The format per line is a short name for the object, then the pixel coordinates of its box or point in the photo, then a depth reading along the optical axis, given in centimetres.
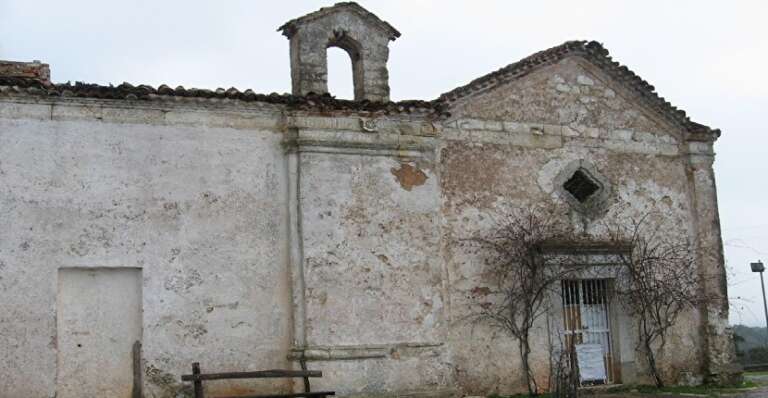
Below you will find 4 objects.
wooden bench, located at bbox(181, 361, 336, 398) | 1066
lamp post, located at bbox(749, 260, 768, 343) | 2605
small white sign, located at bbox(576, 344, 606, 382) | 1357
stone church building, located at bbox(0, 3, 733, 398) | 1092
